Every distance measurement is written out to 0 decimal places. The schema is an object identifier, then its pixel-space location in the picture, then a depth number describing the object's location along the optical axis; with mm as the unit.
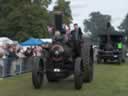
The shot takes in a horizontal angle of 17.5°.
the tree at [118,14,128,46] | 152475
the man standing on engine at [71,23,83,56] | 14469
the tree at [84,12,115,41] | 167988
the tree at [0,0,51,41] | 51406
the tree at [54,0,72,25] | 69688
